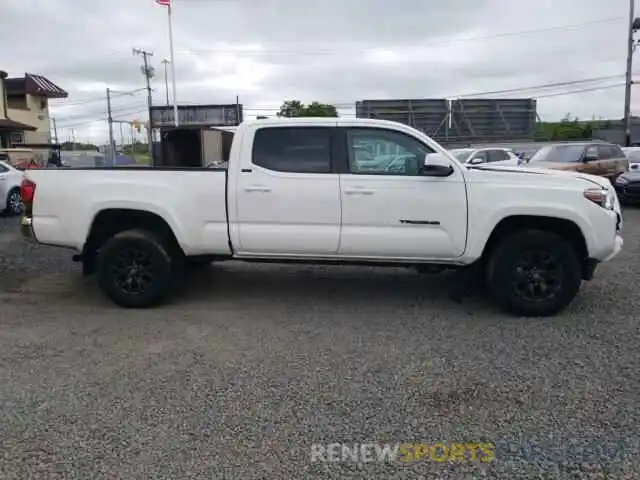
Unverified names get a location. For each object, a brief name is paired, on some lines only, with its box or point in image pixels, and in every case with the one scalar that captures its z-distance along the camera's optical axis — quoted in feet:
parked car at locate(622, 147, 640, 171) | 57.27
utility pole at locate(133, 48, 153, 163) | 185.98
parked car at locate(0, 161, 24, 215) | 42.75
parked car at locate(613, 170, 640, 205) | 43.65
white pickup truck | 17.02
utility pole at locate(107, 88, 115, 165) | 174.36
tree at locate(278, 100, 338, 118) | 145.69
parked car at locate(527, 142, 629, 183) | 49.16
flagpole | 92.20
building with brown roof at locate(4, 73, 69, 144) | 128.26
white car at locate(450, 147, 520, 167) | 58.39
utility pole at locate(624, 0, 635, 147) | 100.68
